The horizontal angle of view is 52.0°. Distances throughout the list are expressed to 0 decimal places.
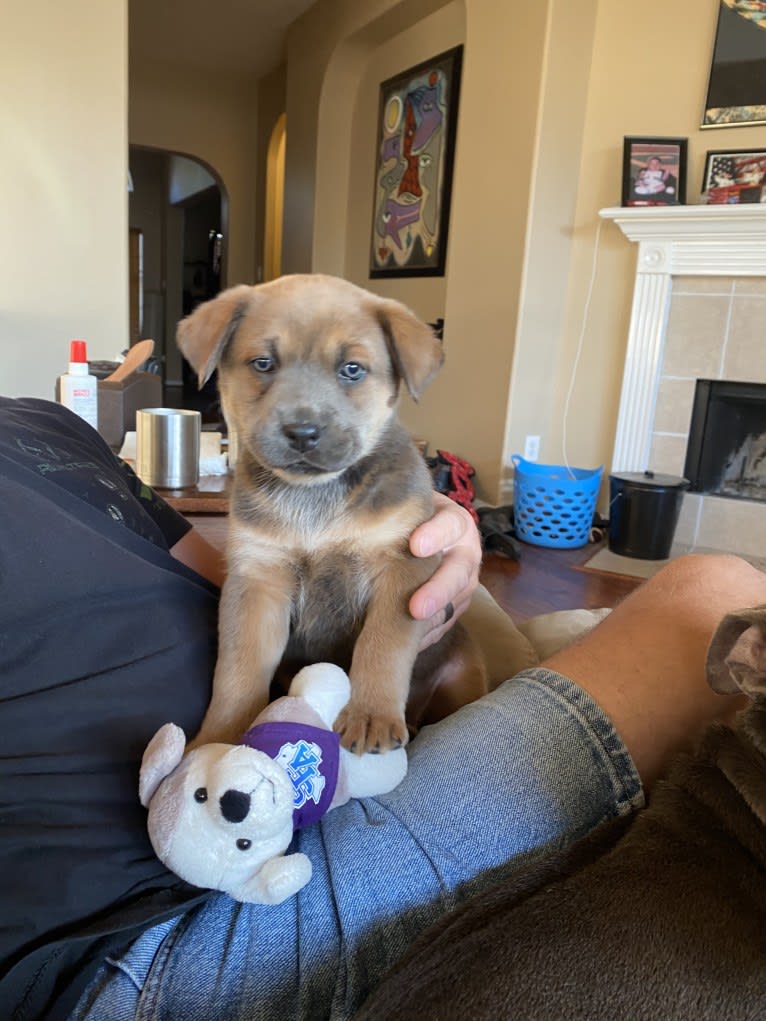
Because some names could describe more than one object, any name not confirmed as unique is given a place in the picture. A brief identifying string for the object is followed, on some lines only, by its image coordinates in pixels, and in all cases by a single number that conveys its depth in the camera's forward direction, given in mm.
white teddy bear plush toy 698
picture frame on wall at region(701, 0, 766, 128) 3477
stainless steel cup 1745
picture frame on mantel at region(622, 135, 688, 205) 3689
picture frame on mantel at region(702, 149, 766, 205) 3539
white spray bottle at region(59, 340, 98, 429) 1916
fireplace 3664
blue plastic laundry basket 3791
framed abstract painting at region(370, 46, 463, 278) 4621
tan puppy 1059
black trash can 3633
